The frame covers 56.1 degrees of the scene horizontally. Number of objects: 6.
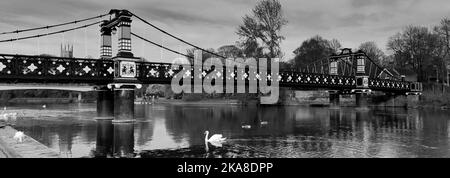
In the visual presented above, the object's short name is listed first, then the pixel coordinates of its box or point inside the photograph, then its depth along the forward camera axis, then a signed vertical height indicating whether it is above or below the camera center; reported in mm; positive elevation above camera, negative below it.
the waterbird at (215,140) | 23189 -2724
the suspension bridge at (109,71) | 32844 +1769
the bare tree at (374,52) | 100500 +9441
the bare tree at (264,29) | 65812 +9579
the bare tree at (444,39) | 77688 +9352
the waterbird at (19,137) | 19719 -2149
